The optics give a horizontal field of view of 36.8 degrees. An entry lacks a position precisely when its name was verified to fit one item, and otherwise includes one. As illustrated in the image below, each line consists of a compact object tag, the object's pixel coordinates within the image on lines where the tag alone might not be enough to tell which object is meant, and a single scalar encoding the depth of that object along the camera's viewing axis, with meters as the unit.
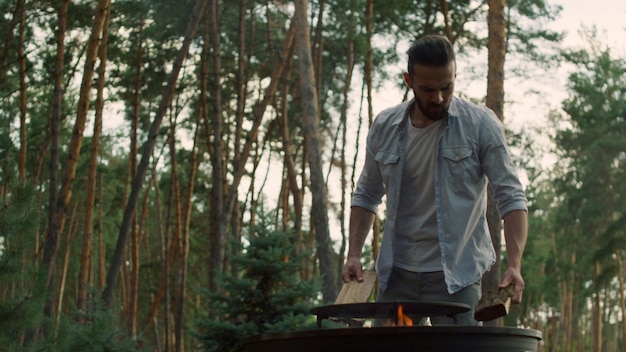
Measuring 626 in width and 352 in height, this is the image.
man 2.86
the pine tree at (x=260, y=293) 8.02
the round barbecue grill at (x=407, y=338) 2.42
